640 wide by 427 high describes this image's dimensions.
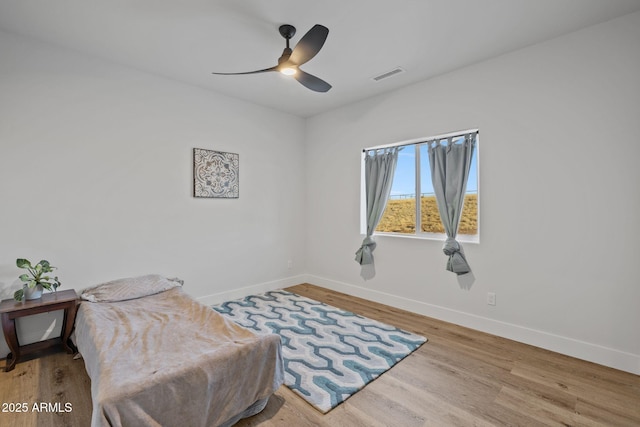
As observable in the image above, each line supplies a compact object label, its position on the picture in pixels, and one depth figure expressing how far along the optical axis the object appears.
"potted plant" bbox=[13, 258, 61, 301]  2.31
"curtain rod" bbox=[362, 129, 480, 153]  3.09
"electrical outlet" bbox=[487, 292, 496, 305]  2.92
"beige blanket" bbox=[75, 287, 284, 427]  1.38
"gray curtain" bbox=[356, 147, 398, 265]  3.75
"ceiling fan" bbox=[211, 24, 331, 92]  2.02
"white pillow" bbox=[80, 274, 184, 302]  2.65
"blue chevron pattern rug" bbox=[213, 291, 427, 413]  2.09
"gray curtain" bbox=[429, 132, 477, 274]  3.06
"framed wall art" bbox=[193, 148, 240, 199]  3.57
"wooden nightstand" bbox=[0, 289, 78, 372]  2.18
